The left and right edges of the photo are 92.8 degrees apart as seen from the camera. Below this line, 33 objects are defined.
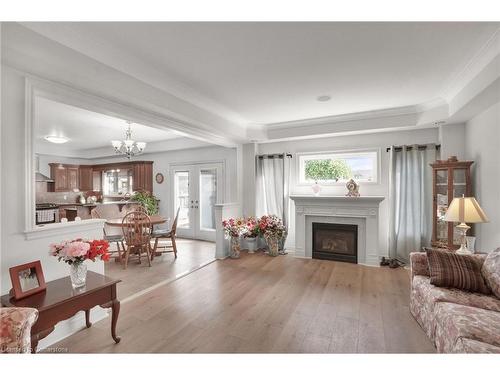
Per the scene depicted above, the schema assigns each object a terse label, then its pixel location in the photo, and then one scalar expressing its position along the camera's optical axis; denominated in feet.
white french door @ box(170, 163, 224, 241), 19.42
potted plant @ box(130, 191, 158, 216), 20.73
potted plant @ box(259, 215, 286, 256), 15.29
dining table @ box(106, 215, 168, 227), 13.61
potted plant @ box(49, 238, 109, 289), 5.93
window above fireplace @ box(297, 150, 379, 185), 14.62
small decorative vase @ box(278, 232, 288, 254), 15.79
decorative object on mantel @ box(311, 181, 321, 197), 15.28
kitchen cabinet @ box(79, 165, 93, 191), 25.61
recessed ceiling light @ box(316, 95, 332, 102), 10.73
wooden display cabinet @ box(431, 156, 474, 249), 10.84
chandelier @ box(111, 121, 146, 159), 15.35
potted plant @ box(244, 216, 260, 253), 15.26
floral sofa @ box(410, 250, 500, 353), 4.62
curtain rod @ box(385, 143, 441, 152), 12.66
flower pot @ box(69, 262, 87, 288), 6.15
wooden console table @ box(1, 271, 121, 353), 5.14
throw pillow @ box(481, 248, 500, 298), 6.35
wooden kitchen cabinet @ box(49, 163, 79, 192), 23.84
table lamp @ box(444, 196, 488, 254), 7.68
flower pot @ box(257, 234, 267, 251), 16.85
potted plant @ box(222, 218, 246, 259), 14.69
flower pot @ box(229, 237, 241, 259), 14.79
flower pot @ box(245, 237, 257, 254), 16.20
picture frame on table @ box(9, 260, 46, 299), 5.30
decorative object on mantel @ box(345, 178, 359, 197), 14.07
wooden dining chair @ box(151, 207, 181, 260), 14.55
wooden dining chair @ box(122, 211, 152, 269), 13.11
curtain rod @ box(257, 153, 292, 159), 16.16
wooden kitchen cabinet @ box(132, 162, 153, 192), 22.57
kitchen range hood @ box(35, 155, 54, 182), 21.47
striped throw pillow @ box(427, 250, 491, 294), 6.68
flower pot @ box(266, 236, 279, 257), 15.28
